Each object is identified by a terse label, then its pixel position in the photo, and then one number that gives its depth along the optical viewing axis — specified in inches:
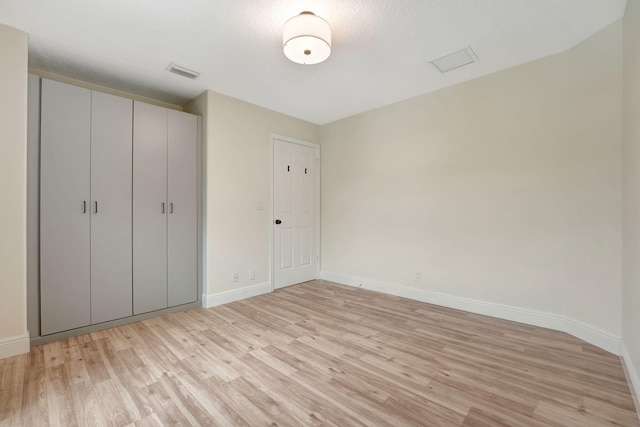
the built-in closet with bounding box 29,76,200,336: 94.3
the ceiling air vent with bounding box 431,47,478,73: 98.3
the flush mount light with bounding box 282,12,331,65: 75.9
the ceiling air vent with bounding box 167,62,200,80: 106.7
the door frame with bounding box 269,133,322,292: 155.3
